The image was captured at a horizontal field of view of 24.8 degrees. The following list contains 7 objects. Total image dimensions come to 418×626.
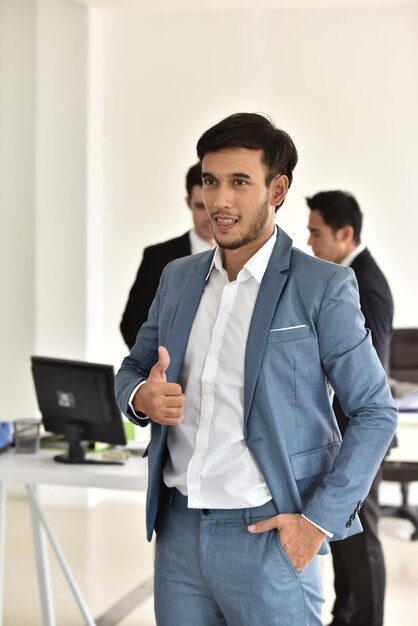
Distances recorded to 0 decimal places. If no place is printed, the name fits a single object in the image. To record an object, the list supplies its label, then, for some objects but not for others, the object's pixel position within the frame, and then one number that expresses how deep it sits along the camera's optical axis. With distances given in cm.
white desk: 334
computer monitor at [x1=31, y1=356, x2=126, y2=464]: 341
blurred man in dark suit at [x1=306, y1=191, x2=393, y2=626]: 348
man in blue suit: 180
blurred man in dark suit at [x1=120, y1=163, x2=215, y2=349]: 387
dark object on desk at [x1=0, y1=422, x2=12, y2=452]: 369
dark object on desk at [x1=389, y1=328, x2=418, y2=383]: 560
